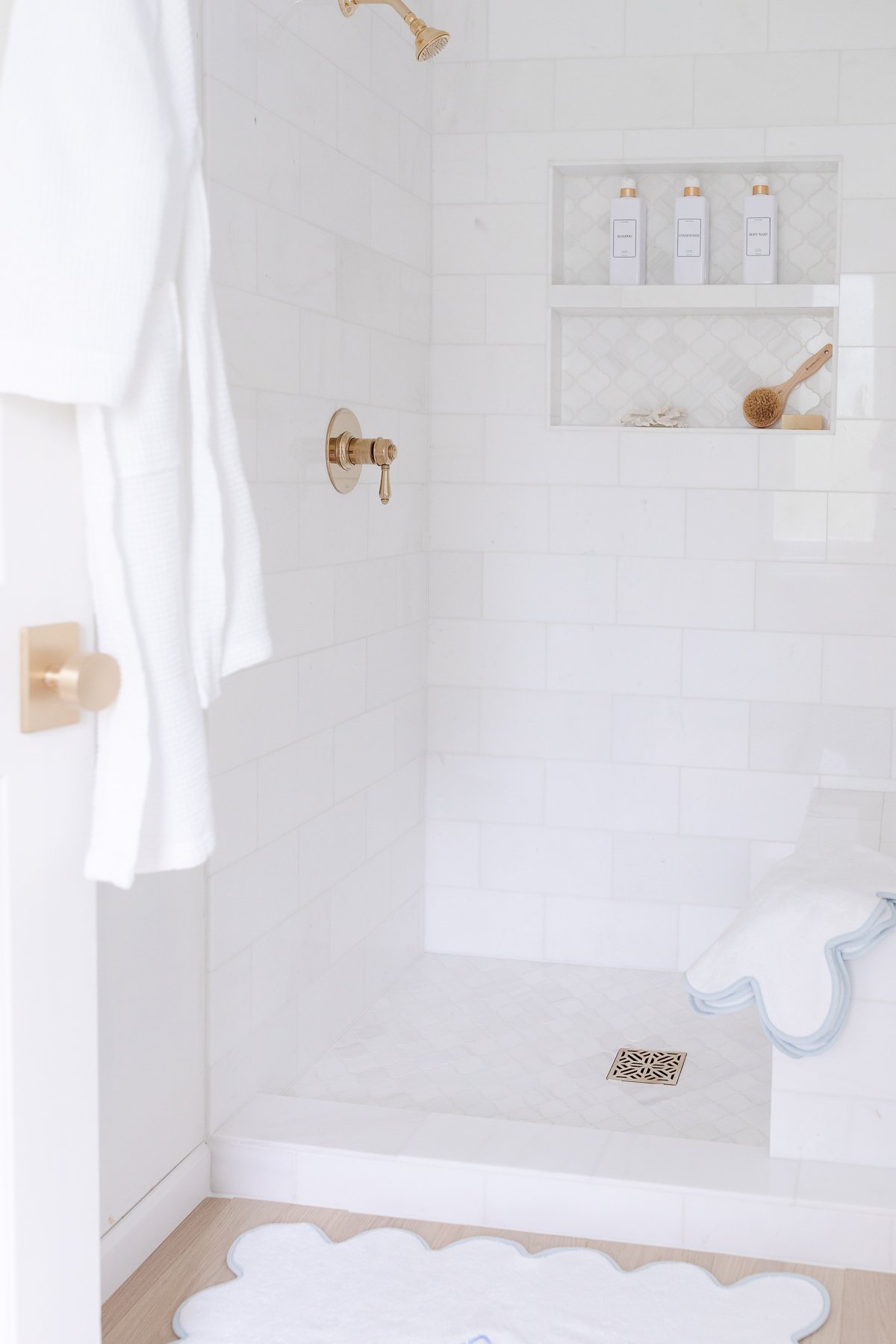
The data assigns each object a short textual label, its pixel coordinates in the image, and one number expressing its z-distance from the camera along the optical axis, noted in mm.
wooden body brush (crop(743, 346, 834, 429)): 3516
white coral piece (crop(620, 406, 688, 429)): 3570
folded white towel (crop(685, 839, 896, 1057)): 2250
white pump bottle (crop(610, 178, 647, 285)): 3529
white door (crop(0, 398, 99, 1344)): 1170
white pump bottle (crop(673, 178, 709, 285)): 3512
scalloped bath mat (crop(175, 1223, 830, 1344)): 2037
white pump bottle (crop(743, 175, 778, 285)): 3469
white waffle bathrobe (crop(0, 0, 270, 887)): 1175
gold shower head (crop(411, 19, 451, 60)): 2680
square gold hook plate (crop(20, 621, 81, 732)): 1163
